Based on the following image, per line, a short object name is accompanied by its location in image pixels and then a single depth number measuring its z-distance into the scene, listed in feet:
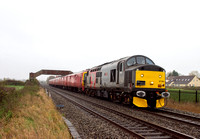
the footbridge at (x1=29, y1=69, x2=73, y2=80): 263.57
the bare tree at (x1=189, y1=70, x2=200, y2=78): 435.94
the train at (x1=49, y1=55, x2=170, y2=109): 42.22
